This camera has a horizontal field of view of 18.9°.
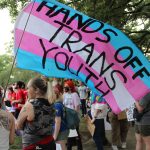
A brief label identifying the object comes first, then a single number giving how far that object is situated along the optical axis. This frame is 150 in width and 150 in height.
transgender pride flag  5.02
